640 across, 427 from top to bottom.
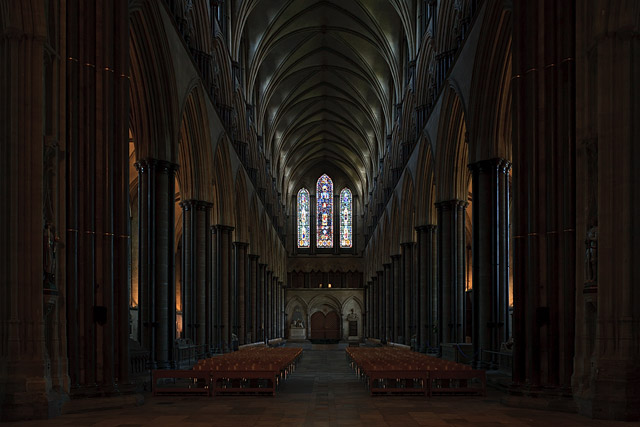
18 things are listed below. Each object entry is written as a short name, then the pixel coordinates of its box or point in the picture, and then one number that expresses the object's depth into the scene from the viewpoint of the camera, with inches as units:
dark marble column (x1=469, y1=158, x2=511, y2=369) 784.3
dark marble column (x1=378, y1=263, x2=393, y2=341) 1773.5
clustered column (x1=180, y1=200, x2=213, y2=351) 986.7
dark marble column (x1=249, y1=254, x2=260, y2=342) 1701.5
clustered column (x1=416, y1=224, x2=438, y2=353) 1167.0
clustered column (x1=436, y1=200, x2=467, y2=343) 1003.9
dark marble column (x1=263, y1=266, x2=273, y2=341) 1953.0
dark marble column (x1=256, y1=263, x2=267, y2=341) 1829.5
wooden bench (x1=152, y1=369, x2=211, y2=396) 573.3
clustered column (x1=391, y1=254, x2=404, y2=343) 1612.9
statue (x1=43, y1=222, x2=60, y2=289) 446.6
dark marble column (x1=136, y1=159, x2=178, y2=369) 772.6
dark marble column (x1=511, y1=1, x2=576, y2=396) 506.9
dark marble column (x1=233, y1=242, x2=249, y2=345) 1460.4
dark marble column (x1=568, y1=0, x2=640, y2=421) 427.5
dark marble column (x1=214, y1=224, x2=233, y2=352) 1202.6
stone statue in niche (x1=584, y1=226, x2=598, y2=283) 455.5
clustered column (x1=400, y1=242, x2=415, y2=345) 1412.4
